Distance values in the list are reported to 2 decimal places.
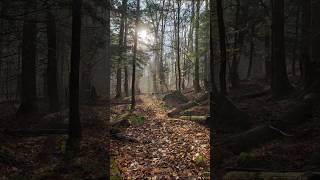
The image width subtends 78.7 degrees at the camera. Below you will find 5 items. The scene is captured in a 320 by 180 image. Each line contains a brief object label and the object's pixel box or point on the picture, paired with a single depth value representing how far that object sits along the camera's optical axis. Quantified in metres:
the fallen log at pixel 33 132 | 7.75
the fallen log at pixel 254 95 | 10.59
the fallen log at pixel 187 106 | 11.13
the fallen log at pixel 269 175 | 3.98
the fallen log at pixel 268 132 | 5.96
